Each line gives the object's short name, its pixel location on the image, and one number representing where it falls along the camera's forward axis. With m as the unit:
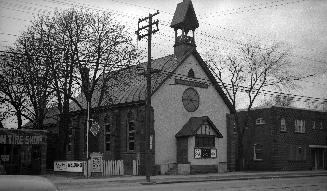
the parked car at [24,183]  5.74
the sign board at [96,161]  31.83
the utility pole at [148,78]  27.50
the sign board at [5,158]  29.76
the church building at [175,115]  37.66
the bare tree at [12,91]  38.62
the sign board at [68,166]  31.88
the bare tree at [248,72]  47.84
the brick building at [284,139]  47.53
